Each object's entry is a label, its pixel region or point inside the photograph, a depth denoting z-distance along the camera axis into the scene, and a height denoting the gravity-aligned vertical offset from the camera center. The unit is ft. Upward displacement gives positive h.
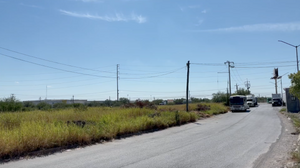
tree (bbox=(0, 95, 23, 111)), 116.37 -3.22
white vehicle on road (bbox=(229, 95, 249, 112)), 145.03 -3.54
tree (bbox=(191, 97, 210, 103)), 371.25 -2.94
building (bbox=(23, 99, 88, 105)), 322.18 -3.56
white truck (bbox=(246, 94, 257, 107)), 218.52 -3.19
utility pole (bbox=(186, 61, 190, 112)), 110.83 +10.39
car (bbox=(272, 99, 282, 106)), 219.20 -4.51
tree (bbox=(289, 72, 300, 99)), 43.44 +2.40
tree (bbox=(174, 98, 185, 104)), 336.18 -5.26
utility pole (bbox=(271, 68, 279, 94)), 307.78 +29.74
